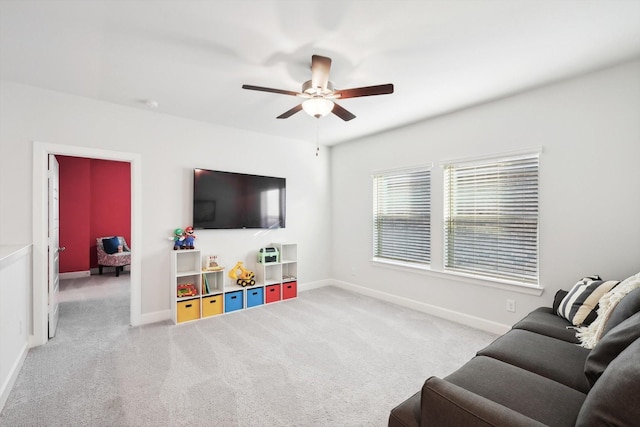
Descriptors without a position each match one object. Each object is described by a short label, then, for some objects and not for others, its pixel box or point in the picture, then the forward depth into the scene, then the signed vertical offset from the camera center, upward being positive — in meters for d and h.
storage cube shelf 3.68 -1.04
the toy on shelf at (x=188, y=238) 3.84 -0.31
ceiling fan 2.28 +1.00
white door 3.19 -0.36
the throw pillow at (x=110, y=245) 6.32 -0.67
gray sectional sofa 0.92 -0.83
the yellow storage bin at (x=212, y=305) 3.80 -1.19
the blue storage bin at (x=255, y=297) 4.19 -1.19
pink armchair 6.29 -0.90
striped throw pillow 2.13 -0.66
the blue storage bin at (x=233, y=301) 3.99 -1.20
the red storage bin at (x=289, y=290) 4.57 -1.19
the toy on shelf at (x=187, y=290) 3.73 -0.98
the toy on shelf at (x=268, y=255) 4.41 -0.63
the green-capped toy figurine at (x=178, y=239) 3.78 -0.32
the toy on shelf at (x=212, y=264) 3.96 -0.69
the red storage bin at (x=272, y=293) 4.37 -1.19
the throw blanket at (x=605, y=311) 1.78 -0.61
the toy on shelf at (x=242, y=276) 4.23 -0.89
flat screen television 4.00 +0.20
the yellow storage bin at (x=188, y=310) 3.62 -1.20
